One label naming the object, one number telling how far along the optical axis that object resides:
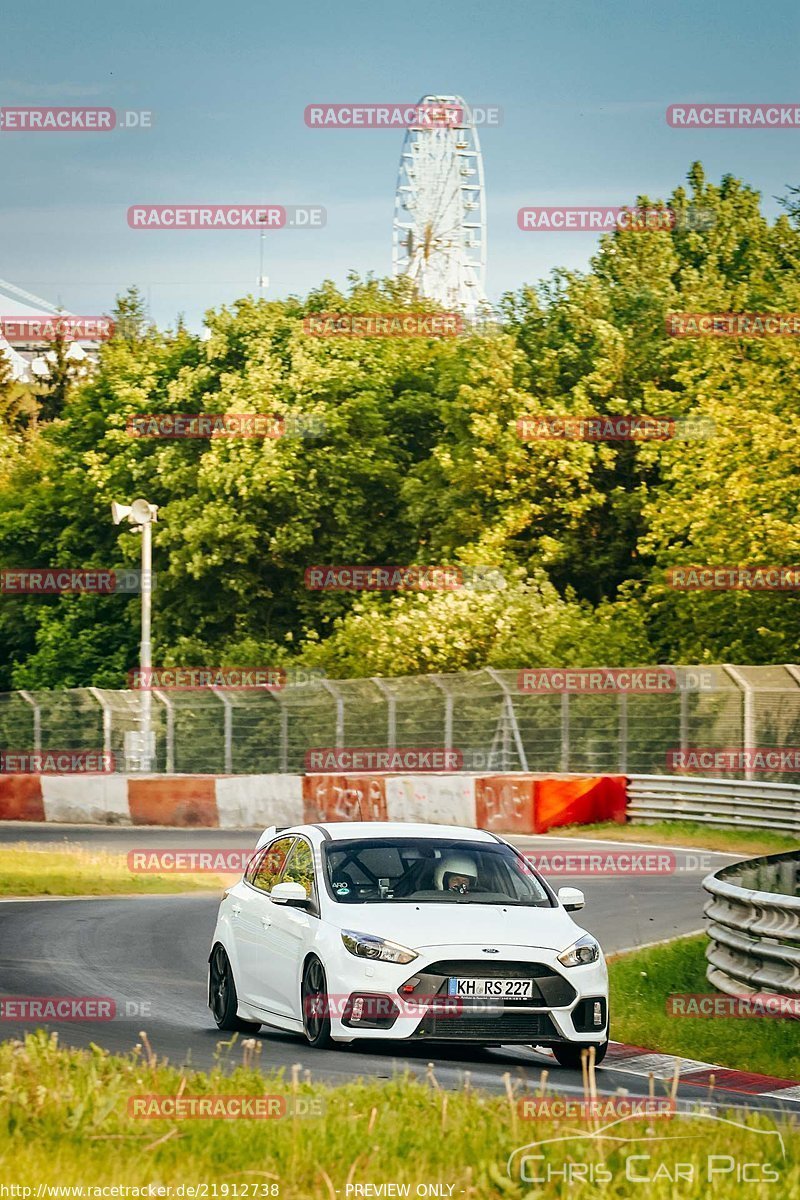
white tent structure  175.62
